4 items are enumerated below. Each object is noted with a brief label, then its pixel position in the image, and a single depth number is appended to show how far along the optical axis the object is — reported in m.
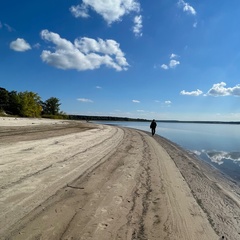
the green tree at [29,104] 82.31
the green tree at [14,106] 82.50
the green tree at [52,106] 112.94
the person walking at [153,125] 33.66
